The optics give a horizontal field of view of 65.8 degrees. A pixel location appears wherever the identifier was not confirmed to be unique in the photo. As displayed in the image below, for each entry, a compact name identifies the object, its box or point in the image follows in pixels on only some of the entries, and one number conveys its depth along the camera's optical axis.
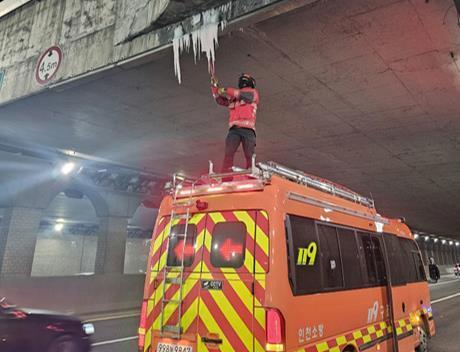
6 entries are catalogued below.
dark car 5.54
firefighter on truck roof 5.82
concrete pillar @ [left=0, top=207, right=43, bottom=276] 13.05
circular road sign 8.38
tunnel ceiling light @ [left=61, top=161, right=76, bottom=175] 14.45
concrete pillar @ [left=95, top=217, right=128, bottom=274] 16.88
